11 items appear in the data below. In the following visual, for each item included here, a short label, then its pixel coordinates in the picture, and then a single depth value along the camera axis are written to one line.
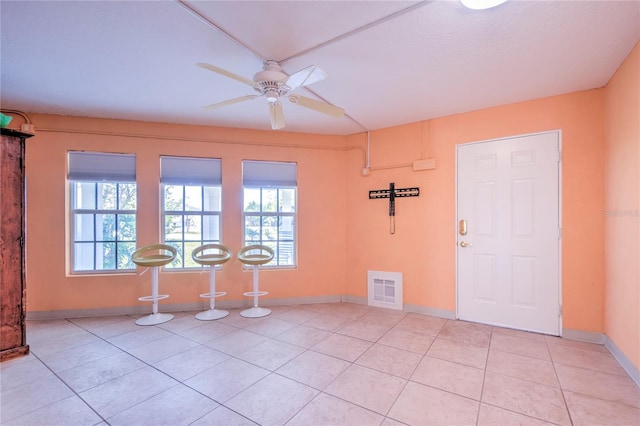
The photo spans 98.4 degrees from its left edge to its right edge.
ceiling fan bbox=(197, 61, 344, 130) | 2.02
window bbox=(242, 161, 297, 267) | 4.28
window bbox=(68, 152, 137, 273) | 3.78
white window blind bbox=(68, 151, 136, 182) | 3.76
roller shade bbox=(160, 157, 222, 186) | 3.99
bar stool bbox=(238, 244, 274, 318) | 3.75
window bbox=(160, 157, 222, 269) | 4.01
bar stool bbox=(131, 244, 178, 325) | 3.46
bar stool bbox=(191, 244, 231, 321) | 3.63
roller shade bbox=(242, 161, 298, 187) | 4.26
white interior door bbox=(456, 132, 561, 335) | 3.09
